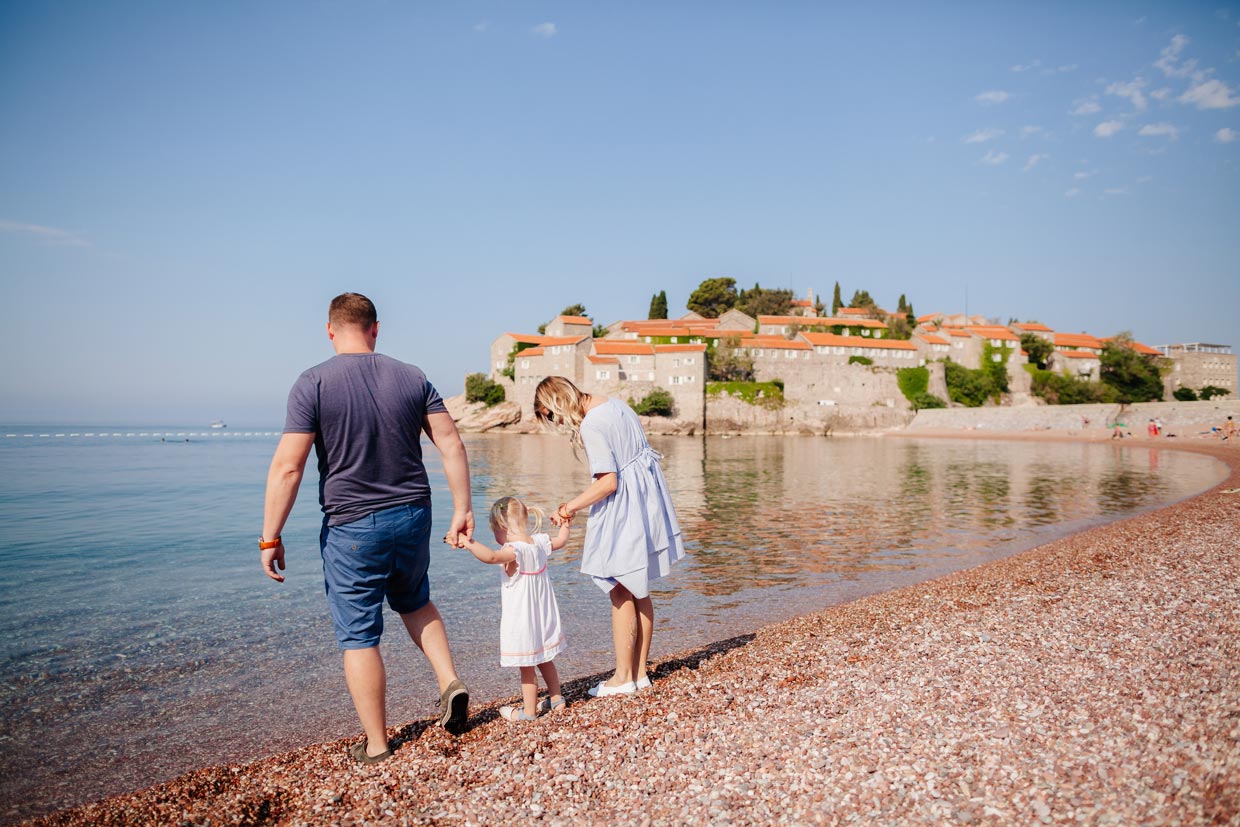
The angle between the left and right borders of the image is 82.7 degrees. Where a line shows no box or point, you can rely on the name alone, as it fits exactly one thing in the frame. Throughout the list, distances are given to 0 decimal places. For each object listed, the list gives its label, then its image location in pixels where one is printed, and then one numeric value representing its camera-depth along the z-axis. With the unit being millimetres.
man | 3656
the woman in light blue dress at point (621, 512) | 4395
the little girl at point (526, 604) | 4250
